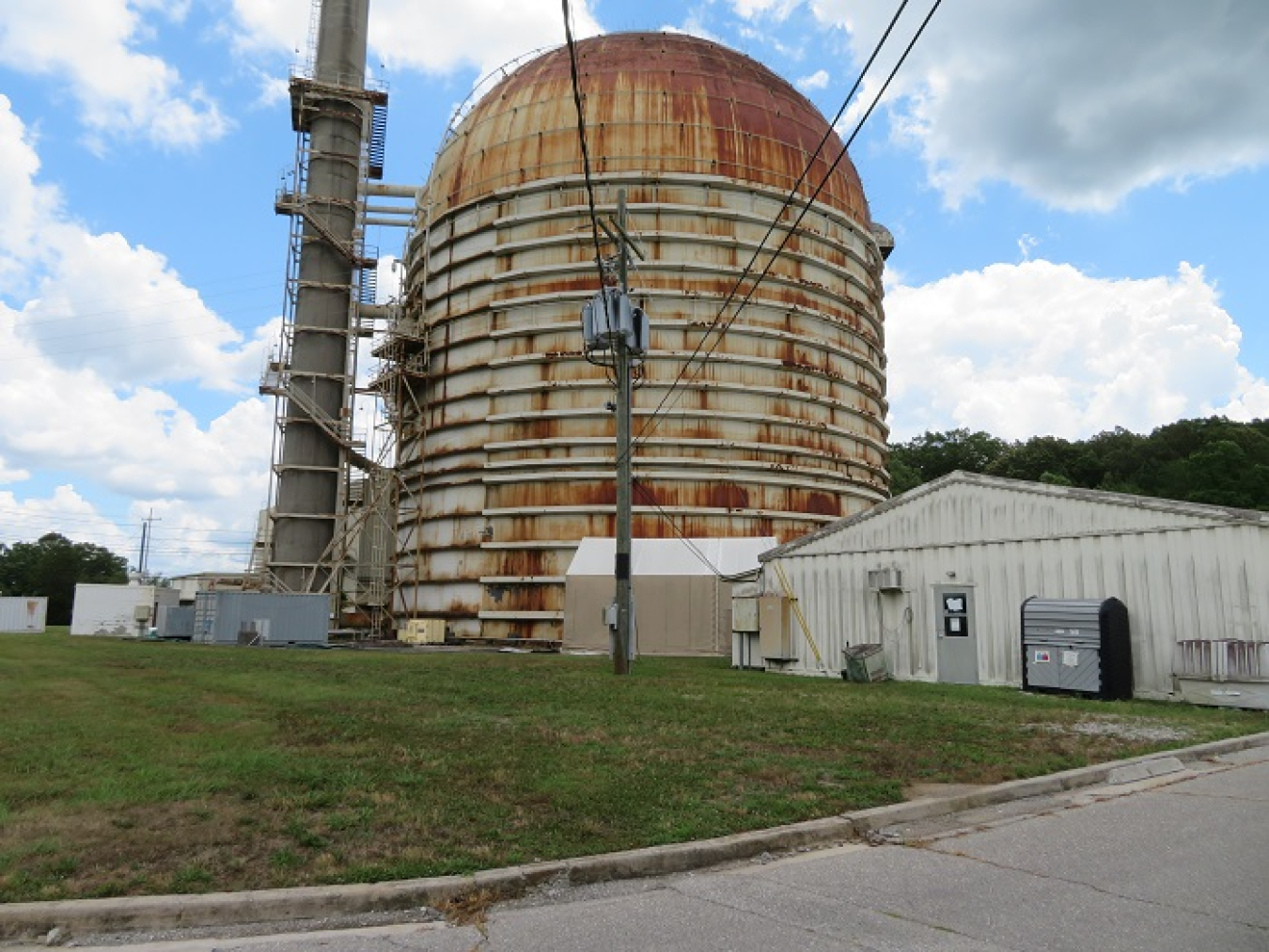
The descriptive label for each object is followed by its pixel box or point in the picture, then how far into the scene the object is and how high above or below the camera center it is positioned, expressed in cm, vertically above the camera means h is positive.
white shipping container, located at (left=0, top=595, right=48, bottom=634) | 4600 +0
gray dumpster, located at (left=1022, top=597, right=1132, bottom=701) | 1697 -45
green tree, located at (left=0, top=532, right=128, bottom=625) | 8638 +445
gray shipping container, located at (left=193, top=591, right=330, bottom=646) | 3394 -15
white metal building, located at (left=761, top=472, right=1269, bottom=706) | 1633 +92
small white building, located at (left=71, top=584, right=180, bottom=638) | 4300 +26
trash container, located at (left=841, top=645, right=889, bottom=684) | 1984 -91
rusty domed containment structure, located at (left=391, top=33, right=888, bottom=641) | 3284 +1022
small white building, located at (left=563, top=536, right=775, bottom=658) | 2830 +74
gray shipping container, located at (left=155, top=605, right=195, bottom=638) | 3741 -33
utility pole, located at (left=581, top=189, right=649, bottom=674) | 1902 +574
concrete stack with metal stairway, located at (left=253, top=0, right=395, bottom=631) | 3884 +963
